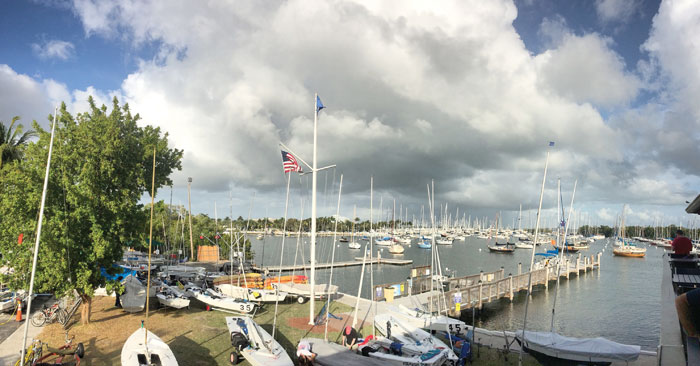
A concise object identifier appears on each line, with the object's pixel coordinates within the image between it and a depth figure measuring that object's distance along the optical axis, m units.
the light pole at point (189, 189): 63.54
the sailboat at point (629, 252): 99.62
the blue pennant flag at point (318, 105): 24.84
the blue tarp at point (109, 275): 22.84
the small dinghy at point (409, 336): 19.05
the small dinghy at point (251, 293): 30.55
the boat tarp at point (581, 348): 18.30
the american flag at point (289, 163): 23.81
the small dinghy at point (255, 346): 16.83
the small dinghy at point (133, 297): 25.33
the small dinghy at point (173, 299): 26.69
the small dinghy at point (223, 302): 26.91
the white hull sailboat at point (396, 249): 97.11
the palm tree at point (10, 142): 30.95
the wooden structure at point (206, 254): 63.00
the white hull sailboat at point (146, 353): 15.67
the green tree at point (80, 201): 20.25
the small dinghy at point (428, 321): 23.14
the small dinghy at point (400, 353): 17.41
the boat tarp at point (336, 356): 16.95
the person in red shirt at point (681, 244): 15.56
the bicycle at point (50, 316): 22.64
